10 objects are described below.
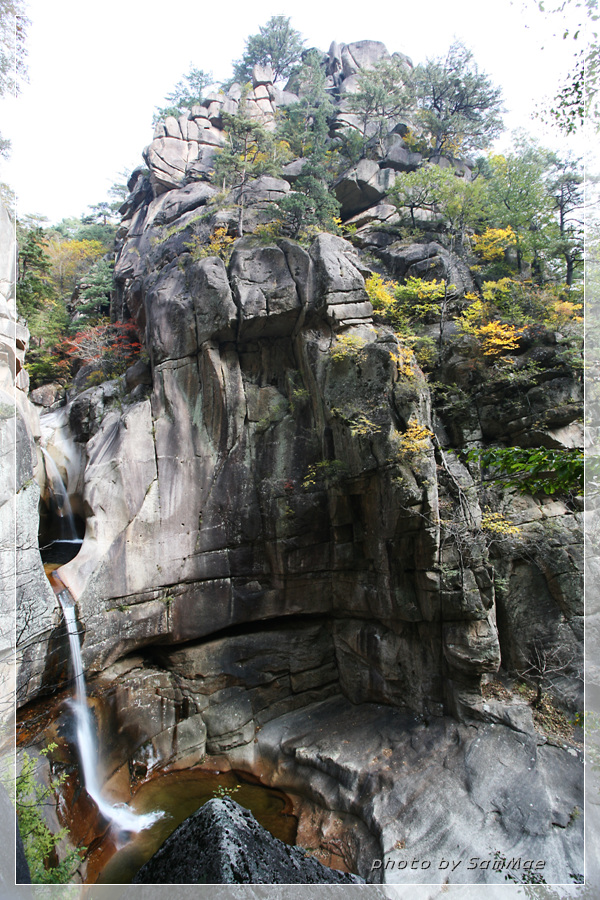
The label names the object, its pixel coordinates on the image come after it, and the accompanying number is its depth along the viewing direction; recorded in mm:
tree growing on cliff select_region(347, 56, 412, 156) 19875
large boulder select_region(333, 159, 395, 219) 17969
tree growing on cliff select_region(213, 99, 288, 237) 14891
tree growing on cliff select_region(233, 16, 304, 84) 25891
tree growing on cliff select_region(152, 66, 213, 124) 25234
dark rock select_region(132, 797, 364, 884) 5199
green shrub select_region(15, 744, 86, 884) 6090
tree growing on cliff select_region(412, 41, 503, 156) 19250
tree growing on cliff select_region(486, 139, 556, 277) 14258
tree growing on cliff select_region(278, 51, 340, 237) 13551
